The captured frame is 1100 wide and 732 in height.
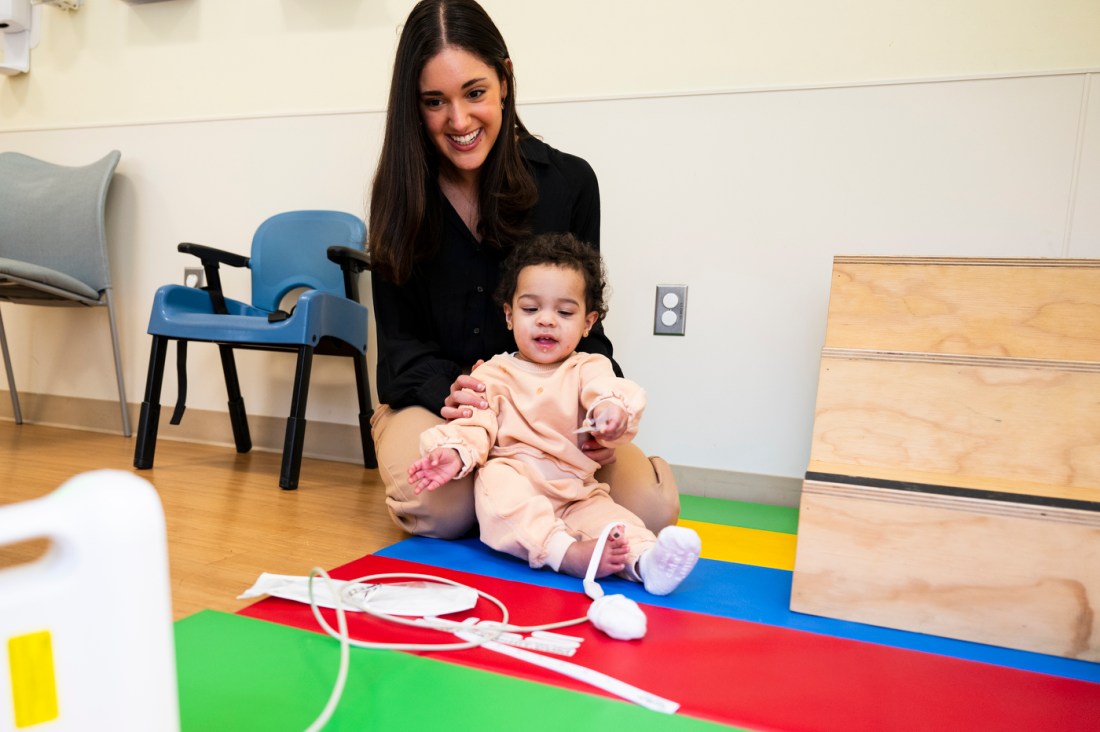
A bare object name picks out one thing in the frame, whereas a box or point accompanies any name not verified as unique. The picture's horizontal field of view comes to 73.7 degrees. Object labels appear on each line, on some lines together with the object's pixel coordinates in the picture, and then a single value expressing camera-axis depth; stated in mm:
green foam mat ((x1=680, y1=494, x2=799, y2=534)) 1580
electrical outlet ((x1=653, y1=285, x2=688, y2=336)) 1843
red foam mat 773
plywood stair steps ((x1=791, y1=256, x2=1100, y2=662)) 970
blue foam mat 950
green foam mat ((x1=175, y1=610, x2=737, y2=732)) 707
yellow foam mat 1322
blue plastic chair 1742
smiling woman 1324
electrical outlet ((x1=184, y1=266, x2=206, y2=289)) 2330
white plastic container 384
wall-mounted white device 2455
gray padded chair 2285
